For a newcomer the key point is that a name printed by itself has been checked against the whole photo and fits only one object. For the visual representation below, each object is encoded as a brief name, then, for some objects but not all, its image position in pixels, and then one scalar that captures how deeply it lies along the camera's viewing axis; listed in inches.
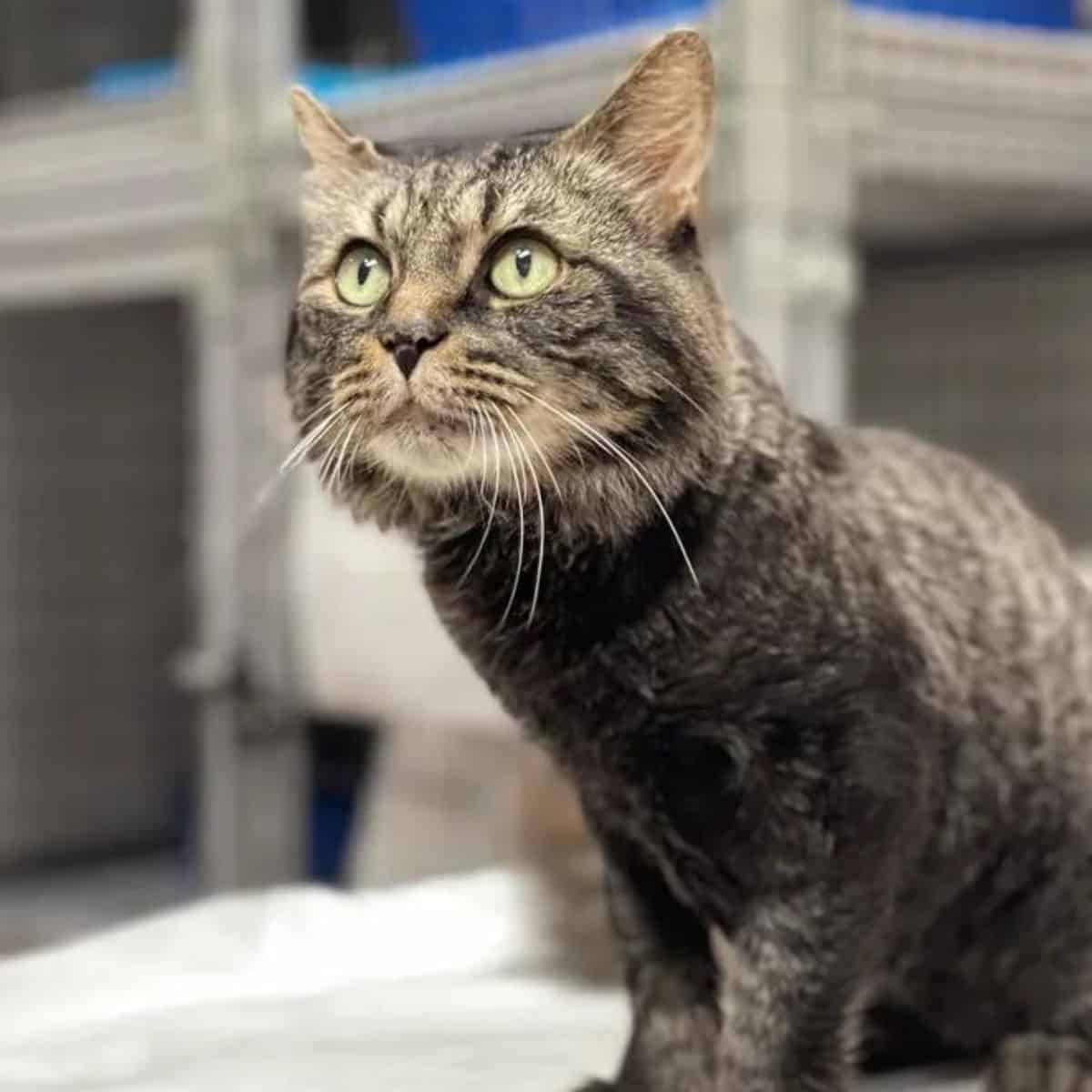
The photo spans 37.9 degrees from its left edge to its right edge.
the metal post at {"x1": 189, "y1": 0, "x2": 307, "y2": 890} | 61.9
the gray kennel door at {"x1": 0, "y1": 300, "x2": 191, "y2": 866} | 83.4
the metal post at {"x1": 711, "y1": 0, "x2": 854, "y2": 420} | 48.7
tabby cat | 30.0
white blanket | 40.8
